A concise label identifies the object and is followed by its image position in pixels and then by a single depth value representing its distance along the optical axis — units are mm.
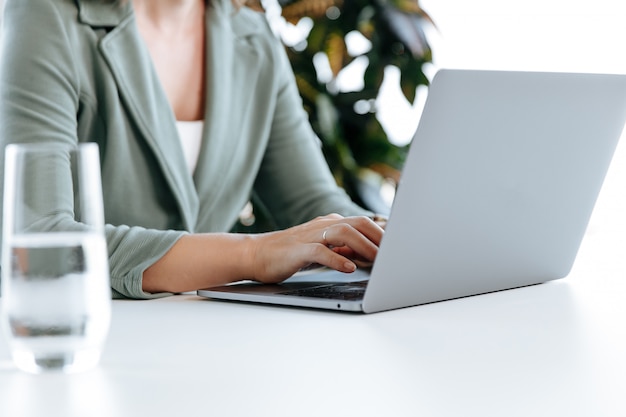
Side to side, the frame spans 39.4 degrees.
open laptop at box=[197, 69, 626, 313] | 836
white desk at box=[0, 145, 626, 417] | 550
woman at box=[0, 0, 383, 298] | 1095
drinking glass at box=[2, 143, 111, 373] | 567
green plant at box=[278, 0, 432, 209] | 2639
